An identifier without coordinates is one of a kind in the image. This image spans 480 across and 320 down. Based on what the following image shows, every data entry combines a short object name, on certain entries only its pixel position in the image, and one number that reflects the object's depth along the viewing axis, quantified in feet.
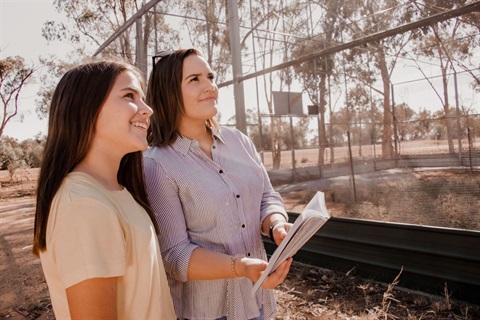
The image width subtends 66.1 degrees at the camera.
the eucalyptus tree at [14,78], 67.09
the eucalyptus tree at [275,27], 36.42
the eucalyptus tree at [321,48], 35.91
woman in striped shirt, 4.00
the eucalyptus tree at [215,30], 41.46
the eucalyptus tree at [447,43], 25.61
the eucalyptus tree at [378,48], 32.83
